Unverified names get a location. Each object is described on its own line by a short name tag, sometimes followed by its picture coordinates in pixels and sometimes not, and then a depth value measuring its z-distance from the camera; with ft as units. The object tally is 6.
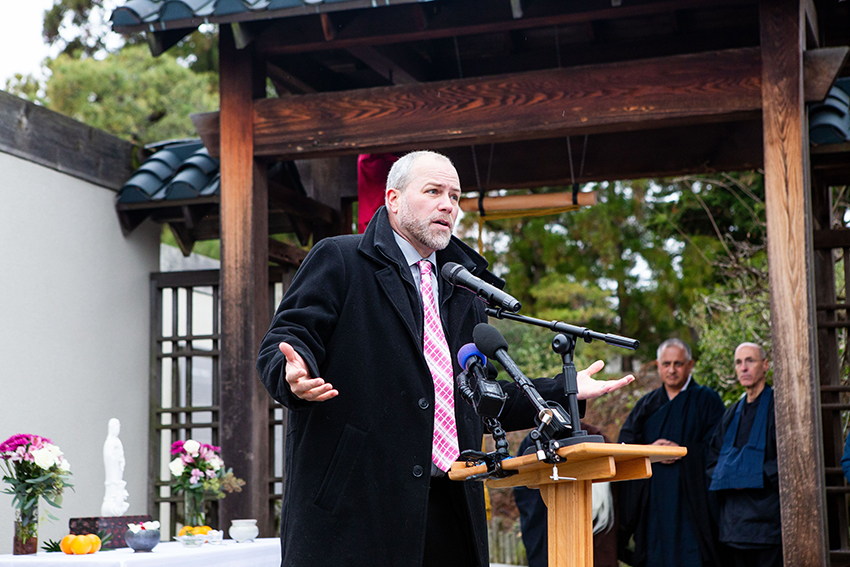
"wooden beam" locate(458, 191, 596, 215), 17.83
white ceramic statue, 13.96
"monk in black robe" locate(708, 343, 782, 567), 16.70
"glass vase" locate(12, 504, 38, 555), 12.75
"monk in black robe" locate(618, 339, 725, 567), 18.29
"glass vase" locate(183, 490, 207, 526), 14.62
